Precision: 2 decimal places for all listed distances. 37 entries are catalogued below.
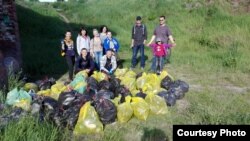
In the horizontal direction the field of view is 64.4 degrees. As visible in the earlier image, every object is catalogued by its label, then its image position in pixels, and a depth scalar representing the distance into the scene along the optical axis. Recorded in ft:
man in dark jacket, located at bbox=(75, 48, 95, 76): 15.55
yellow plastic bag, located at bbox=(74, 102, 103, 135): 10.71
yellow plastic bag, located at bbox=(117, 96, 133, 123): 11.40
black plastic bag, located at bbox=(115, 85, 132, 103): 12.80
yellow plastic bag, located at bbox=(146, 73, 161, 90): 14.09
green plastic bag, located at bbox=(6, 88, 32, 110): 11.55
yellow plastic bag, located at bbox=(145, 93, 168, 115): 11.97
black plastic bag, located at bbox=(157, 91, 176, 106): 12.96
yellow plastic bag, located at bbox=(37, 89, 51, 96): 13.18
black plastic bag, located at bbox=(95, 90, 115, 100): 12.29
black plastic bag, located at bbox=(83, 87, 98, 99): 12.75
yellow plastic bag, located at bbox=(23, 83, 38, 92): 13.97
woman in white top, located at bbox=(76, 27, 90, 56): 16.47
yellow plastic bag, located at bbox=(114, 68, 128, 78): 15.74
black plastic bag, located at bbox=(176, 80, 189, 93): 14.08
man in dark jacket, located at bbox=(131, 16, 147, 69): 17.57
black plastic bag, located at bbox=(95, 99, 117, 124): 11.17
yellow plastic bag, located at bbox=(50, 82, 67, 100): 13.05
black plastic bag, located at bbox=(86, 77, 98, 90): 13.47
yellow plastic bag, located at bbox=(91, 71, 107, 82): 14.39
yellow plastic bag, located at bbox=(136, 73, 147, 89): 14.05
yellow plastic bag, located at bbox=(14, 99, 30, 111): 11.46
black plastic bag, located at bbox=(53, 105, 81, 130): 10.91
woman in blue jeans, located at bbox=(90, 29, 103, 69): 16.84
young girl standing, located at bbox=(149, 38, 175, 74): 16.70
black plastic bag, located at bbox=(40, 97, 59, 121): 10.78
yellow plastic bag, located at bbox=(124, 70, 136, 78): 15.30
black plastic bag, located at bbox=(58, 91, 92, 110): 11.60
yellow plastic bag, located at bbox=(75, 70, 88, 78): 14.58
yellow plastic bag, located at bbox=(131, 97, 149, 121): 11.63
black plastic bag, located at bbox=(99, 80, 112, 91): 13.36
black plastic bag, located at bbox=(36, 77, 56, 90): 14.34
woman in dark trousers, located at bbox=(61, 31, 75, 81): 15.79
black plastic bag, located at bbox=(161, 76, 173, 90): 14.07
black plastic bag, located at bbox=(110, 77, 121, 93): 13.45
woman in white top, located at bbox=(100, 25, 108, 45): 17.42
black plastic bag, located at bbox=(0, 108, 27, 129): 9.91
